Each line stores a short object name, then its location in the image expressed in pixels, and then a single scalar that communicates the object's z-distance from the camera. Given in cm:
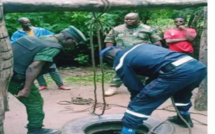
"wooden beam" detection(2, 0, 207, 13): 333
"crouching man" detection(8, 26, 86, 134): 396
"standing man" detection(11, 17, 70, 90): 719
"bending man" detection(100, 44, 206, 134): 407
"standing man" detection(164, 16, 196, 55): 714
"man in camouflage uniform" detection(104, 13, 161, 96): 680
